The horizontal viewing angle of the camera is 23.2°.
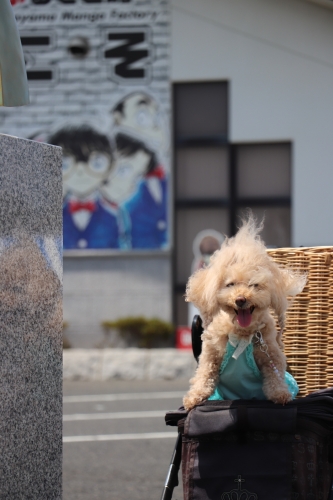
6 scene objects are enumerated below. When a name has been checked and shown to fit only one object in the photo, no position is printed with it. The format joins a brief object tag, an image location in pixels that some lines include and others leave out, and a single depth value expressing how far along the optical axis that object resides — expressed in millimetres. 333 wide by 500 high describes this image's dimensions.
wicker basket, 3320
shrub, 13156
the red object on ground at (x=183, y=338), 13097
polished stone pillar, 3049
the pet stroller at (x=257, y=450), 2828
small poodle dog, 2908
